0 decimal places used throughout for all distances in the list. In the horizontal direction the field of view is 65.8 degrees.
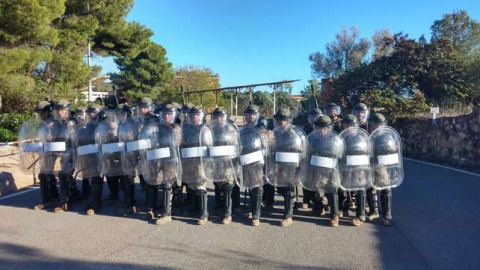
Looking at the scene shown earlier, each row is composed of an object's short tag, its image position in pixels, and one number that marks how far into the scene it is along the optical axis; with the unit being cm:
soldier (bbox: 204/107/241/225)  554
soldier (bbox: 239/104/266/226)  557
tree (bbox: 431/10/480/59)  2661
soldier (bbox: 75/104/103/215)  633
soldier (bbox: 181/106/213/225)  554
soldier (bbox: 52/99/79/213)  643
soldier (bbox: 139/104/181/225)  563
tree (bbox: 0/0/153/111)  1177
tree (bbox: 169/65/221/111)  3916
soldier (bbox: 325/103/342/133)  679
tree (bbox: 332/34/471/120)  1733
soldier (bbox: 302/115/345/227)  542
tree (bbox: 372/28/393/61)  2831
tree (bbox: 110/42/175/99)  3188
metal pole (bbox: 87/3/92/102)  1622
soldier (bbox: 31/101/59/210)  652
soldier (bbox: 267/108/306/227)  551
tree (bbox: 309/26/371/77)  2978
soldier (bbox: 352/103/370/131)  619
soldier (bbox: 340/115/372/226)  543
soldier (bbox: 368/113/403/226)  550
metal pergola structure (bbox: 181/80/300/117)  2109
